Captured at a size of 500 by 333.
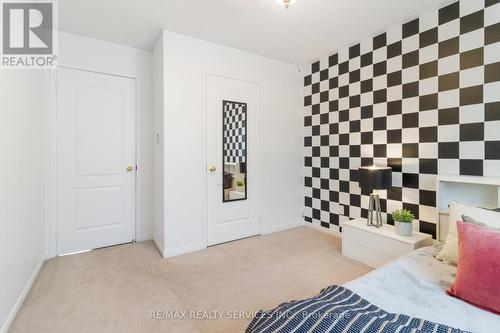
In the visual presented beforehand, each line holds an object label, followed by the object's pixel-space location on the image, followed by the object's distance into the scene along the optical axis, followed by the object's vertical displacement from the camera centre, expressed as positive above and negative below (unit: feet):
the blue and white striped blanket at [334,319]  3.04 -2.04
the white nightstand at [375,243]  7.45 -2.48
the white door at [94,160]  9.37 +0.26
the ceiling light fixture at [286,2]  7.01 +4.67
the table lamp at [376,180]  8.17 -0.47
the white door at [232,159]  10.28 +0.32
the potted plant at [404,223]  7.71 -1.82
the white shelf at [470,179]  6.29 -0.38
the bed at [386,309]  3.13 -2.16
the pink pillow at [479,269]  3.81 -1.67
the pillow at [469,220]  4.99 -1.11
